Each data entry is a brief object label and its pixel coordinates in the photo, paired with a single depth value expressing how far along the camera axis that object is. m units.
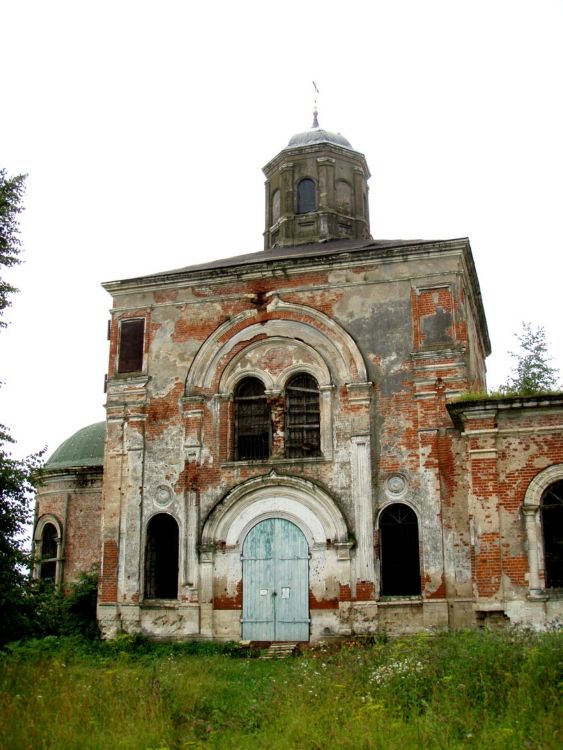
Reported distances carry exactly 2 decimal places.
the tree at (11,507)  11.92
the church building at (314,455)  14.02
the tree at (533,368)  29.60
